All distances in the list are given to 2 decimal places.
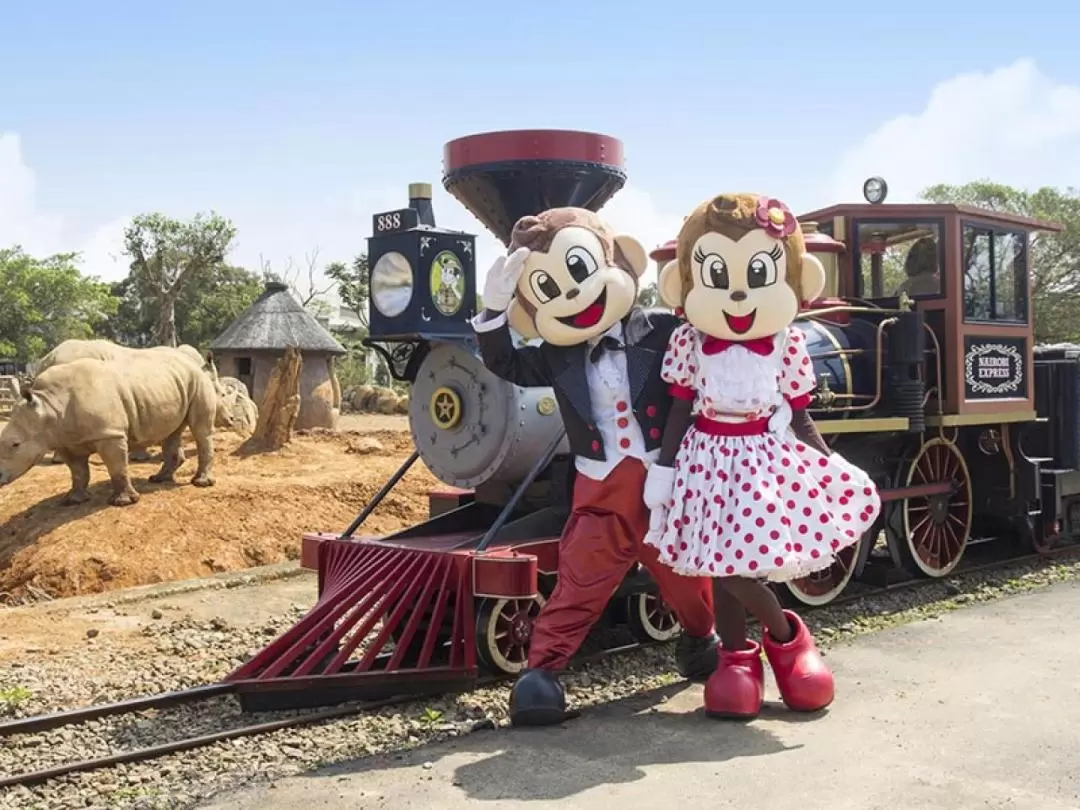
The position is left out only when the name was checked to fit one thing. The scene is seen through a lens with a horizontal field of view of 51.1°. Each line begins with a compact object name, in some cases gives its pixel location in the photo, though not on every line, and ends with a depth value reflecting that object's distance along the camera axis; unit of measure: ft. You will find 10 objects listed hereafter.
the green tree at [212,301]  138.51
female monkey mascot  14.23
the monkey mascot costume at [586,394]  15.07
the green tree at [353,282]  129.70
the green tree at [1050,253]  106.52
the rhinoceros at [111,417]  33.22
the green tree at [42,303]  119.75
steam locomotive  16.66
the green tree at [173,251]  119.85
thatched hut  65.05
